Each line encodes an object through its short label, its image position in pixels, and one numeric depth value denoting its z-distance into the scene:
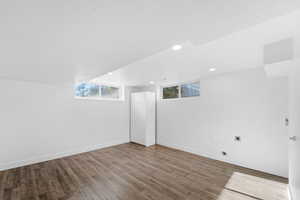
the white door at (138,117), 4.89
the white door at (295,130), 1.41
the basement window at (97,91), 4.37
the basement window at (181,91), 4.12
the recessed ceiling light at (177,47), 1.75
